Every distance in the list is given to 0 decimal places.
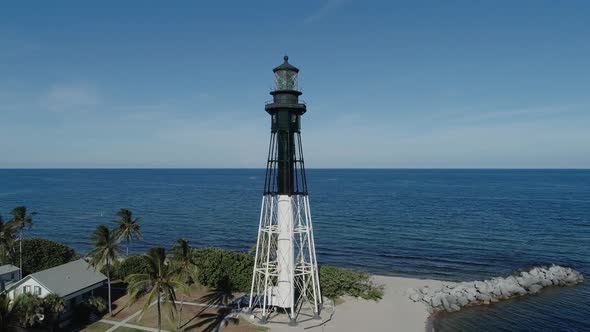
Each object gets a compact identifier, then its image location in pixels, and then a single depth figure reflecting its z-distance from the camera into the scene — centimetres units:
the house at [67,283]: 3778
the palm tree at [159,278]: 2994
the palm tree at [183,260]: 3734
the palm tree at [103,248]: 4038
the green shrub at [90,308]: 3819
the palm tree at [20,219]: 4867
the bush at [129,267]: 5000
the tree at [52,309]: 3456
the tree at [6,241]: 4572
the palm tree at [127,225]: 4709
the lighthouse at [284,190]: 3841
